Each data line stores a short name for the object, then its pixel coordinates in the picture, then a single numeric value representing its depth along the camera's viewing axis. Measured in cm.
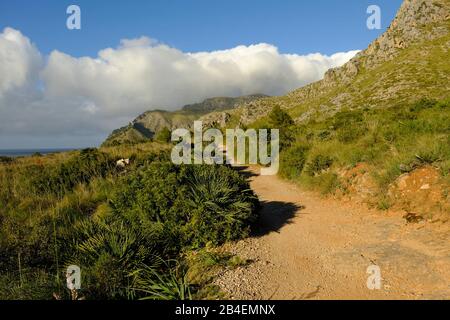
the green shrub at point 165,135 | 4894
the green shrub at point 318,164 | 1168
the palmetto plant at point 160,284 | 437
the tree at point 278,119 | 3600
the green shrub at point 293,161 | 1354
